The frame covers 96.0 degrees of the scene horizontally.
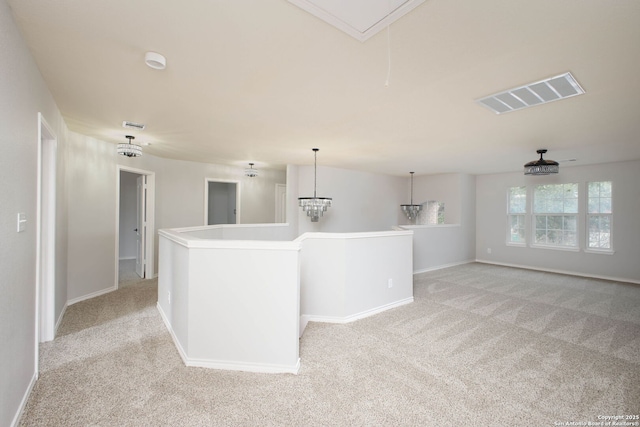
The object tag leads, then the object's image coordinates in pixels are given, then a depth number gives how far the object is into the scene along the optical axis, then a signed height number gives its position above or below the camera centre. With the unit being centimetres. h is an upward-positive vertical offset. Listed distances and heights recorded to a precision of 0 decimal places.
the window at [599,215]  582 -1
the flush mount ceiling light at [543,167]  432 +71
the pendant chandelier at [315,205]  486 +14
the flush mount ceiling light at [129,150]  390 +86
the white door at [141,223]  550 -20
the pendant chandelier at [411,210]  745 +10
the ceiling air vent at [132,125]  356 +110
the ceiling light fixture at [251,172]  635 +91
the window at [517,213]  695 +3
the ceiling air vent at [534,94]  227 +104
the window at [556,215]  625 -1
